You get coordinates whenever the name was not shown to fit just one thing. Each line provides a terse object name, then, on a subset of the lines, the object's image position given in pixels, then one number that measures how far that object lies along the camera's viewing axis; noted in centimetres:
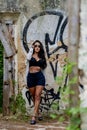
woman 903
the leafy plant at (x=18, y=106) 959
